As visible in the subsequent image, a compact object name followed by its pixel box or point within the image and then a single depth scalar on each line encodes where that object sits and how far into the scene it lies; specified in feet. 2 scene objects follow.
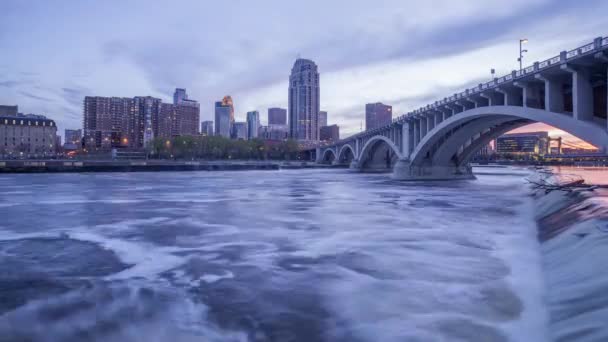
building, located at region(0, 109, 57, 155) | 607.37
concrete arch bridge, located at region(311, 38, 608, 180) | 89.56
